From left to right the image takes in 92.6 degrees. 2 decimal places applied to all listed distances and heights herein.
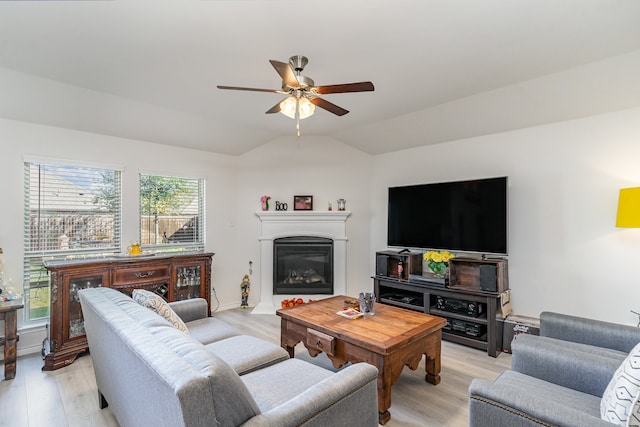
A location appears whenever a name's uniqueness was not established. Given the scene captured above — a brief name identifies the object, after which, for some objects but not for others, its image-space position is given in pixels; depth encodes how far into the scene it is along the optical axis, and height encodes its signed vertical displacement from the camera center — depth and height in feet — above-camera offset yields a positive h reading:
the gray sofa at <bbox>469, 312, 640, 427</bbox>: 4.33 -2.78
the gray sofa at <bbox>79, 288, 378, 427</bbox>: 3.33 -2.37
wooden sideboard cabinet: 9.79 -2.42
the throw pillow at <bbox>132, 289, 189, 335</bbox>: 6.69 -1.96
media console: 10.91 -3.12
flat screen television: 11.57 +0.03
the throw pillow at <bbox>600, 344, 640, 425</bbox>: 3.97 -2.40
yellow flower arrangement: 12.62 -1.82
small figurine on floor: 16.19 -3.93
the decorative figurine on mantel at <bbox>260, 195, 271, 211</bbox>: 16.37 +0.79
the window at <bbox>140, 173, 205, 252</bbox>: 13.78 +0.19
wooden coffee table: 7.04 -3.13
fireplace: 16.07 -0.76
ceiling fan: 6.95 +3.11
